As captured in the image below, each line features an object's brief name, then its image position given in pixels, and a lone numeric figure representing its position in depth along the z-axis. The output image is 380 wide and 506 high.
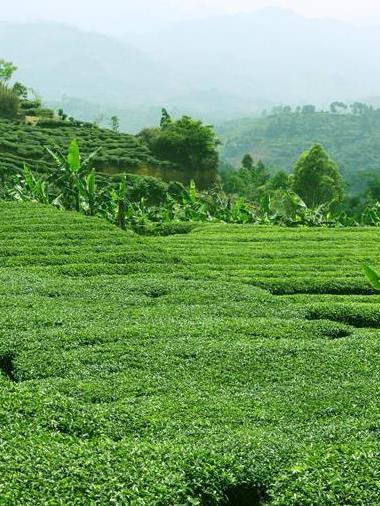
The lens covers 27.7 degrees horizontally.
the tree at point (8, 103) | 61.28
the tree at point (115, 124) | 79.19
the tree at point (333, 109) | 196.36
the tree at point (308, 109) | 175.25
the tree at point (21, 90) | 69.69
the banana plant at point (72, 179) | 19.05
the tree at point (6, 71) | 67.00
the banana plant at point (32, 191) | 21.56
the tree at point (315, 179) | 56.09
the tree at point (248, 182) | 64.62
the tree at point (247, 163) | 77.00
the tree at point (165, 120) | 65.14
